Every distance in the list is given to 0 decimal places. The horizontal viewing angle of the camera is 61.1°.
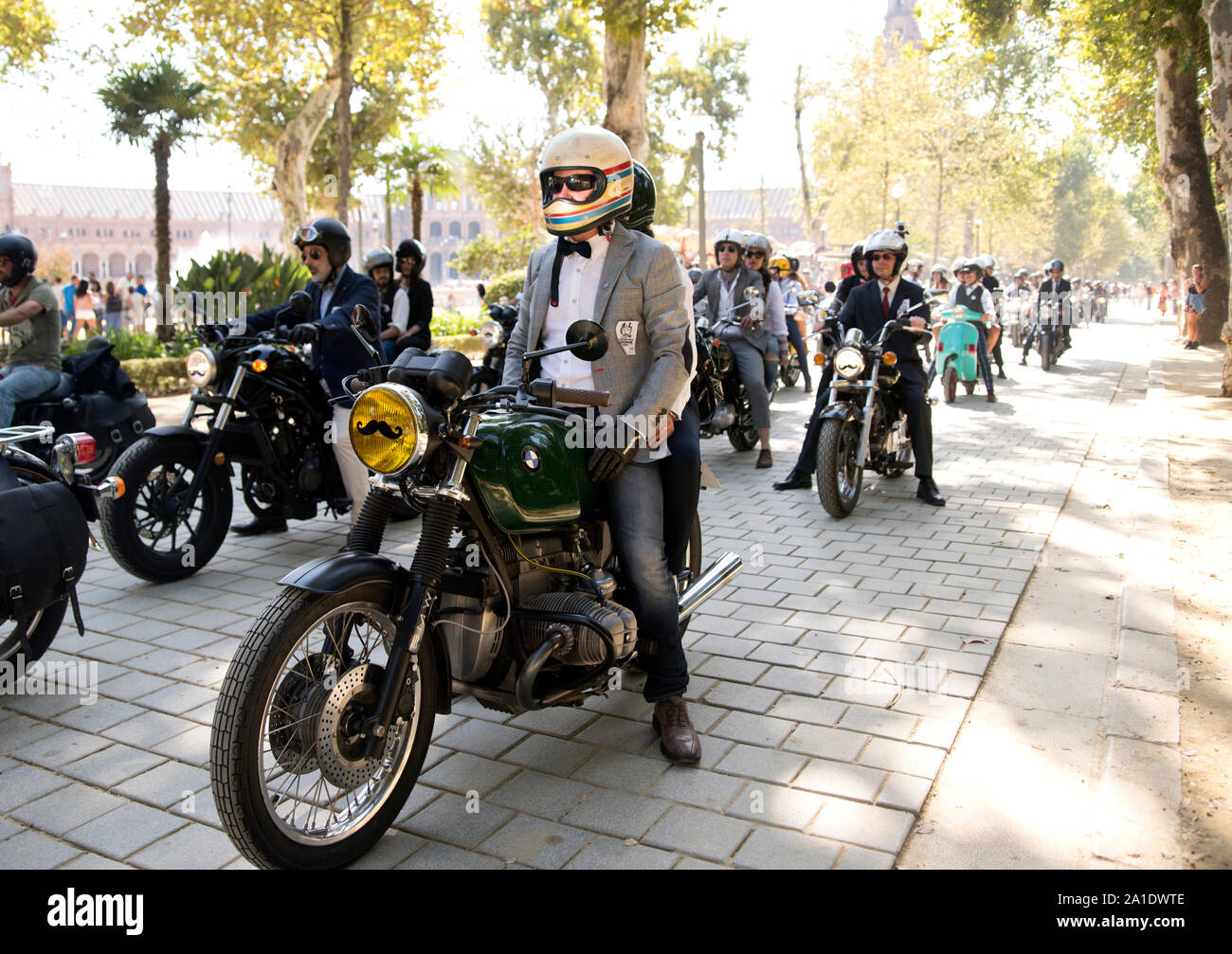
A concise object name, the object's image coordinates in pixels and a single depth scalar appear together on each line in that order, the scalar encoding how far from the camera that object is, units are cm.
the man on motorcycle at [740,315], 975
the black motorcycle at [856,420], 754
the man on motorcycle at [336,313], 654
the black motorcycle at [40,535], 400
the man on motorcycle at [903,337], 809
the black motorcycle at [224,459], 600
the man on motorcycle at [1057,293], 1883
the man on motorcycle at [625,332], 358
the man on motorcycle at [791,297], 1225
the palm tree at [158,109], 2255
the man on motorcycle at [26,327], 656
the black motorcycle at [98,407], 681
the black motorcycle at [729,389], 948
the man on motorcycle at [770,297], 989
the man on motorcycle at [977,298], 1479
